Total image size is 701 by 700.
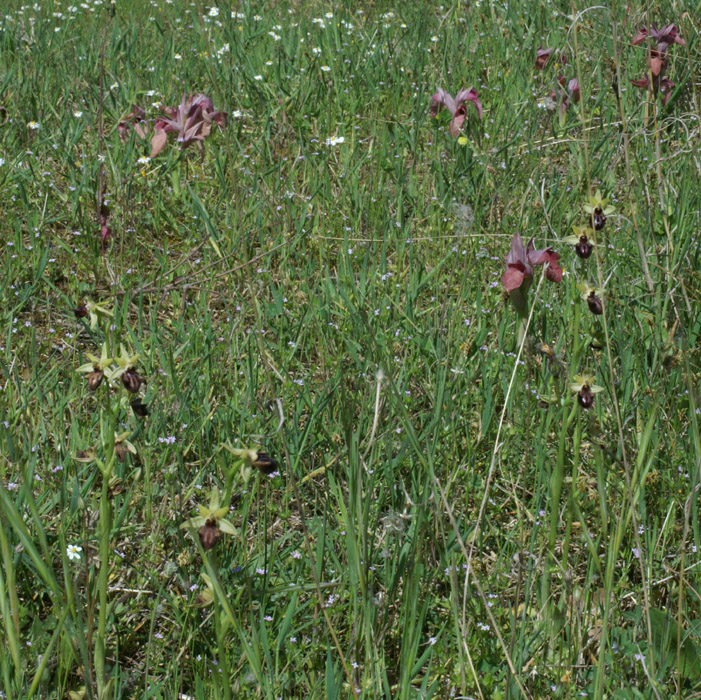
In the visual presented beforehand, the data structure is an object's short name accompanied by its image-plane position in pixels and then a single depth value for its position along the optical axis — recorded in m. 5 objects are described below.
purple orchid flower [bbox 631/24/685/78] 3.44
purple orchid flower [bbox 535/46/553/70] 3.98
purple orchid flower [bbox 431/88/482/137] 3.46
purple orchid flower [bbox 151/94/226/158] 3.37
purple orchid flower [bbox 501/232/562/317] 1.77
